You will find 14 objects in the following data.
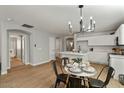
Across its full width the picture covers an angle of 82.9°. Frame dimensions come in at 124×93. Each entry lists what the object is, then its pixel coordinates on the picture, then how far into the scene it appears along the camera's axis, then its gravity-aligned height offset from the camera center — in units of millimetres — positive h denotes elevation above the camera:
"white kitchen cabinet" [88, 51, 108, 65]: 4567 -785
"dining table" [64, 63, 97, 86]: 1600 -604
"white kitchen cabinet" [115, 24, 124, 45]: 2965 +480
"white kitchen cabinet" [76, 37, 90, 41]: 5329 +577
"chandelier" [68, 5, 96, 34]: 1957 +547
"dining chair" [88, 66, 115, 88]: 1584 -923
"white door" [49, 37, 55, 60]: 5690 -175
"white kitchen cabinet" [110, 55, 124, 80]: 2602 -672
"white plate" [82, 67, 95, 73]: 1691 -596
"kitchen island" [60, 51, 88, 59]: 3779 -503
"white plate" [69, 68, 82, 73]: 1662 -584
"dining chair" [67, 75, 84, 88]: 1547 -816
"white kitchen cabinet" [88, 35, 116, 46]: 4259 +370
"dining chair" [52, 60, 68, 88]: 1929 -903
